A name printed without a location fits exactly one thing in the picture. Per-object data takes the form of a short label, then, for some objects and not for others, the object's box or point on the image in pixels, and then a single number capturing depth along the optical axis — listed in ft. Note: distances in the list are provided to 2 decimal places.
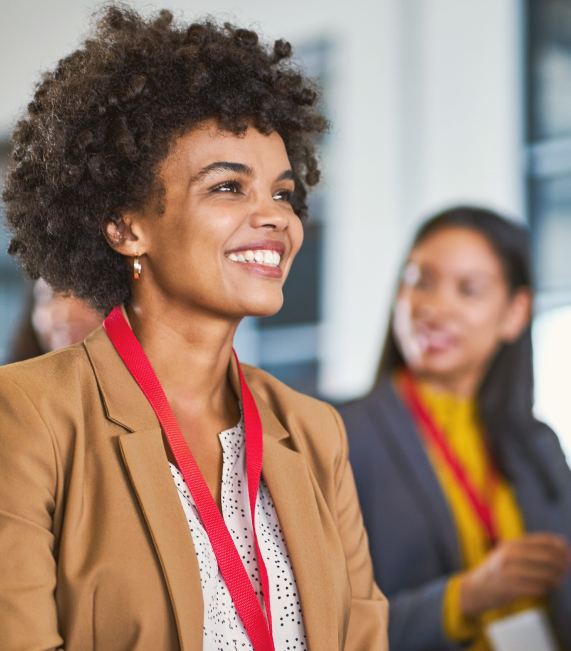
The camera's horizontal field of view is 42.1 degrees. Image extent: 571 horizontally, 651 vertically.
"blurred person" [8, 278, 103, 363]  10.08
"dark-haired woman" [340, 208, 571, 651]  8.29
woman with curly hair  3.88
